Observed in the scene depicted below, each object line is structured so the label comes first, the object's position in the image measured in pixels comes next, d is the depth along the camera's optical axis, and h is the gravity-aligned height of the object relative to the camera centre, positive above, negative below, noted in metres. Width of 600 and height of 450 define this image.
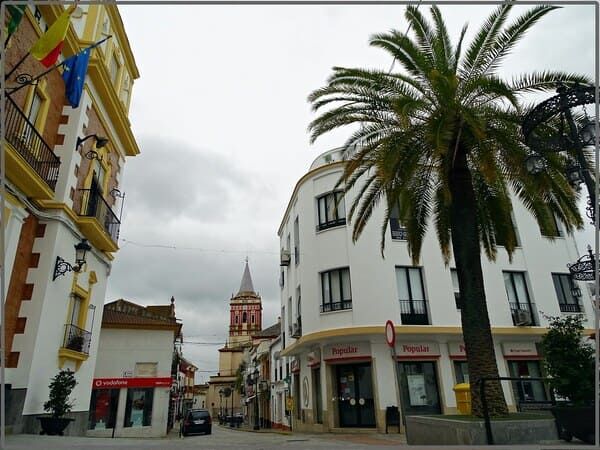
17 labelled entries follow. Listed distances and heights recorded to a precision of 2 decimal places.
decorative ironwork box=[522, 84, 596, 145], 7.33 +4.86
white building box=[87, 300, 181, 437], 20.97 +0.91
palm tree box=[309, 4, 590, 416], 9.27 +5.79
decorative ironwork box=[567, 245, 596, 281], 9.38 +2.48
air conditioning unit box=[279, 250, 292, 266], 25.37 +7.79
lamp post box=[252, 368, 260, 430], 42.03 +1.56
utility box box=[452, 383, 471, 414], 11.04 -0.29
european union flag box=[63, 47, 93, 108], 9.38 +6.97
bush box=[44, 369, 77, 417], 9.34 +0.07
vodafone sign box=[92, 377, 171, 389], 21.22 +0.64
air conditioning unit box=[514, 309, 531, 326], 19.66 +2.98
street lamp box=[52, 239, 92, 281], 10.06 +3.25
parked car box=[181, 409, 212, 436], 24.11 -1.67
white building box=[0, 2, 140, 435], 8.91 +4.50
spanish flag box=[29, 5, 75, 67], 7.91 +6.53
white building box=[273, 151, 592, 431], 18.38 +3.40
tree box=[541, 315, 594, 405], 6.60 +0.34
